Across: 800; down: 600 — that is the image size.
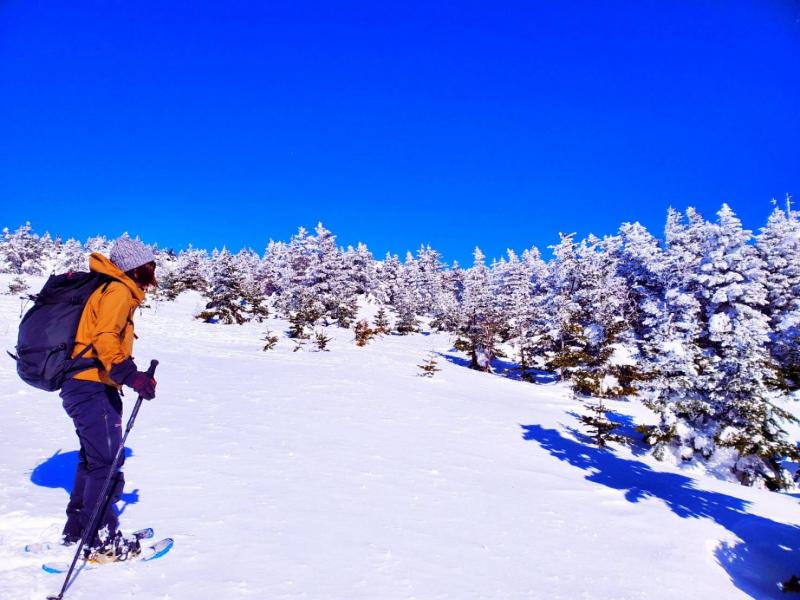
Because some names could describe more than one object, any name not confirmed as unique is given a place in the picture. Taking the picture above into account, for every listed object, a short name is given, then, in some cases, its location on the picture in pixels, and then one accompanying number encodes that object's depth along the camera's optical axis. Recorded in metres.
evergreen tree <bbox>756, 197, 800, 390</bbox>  29.31
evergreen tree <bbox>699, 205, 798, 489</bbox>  11.73
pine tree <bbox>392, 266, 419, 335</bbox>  39.59
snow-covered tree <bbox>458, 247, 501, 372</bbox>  24.88
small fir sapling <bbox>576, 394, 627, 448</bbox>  11.39
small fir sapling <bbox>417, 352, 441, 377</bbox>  17.44
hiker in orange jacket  3.49
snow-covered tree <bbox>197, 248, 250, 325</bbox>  26.97
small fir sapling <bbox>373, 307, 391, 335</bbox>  34.21
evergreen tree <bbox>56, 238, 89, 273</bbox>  65.84
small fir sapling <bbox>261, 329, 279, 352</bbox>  19.61
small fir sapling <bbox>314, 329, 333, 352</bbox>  20.84
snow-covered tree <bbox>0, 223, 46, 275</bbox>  64.69
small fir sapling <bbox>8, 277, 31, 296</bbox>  28.22
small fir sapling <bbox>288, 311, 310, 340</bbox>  22.94
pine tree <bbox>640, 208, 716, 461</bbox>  12.47
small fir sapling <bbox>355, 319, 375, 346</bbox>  23.94
